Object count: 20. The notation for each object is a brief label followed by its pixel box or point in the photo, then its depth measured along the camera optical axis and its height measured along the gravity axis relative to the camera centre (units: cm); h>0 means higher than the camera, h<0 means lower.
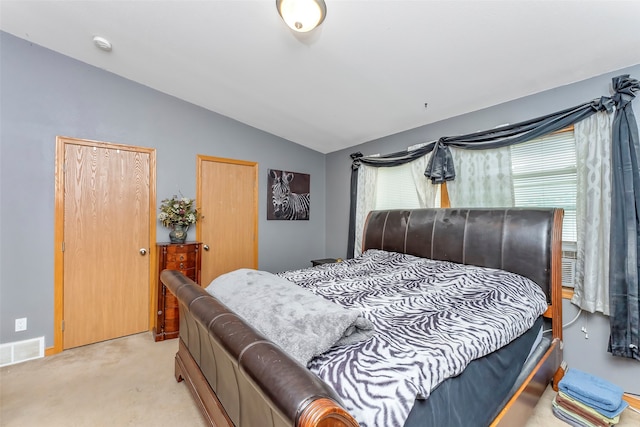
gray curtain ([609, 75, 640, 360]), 180 -9
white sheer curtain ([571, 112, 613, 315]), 195 +1
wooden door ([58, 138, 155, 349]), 269 -31
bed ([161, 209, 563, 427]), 71 -47
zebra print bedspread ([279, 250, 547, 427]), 87 -54
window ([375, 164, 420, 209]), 334 +30
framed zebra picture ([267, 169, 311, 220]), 402 +26
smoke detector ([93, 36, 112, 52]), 236 +150
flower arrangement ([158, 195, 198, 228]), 305 -1
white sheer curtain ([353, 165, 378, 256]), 374 +23
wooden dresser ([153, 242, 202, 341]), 282 -79
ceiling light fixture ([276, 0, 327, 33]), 158 +120
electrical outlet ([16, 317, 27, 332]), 246 -103
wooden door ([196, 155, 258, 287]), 348 -3
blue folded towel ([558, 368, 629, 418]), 167 -116
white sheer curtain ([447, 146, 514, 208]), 251 +33
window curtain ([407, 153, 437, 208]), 303 +32
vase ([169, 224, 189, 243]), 308 -26
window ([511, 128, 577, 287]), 222 +30
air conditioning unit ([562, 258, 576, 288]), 221 -48
